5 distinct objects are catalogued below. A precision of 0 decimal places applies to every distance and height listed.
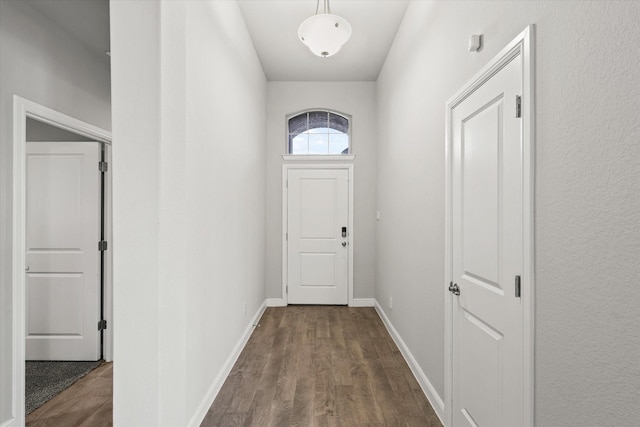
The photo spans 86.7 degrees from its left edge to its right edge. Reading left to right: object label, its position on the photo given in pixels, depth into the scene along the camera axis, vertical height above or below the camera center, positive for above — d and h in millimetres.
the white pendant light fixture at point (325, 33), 2357 +1304
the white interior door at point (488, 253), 1346 -181
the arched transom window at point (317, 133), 4793 +1145
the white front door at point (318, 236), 4711 -315
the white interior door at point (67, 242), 2936 -253
